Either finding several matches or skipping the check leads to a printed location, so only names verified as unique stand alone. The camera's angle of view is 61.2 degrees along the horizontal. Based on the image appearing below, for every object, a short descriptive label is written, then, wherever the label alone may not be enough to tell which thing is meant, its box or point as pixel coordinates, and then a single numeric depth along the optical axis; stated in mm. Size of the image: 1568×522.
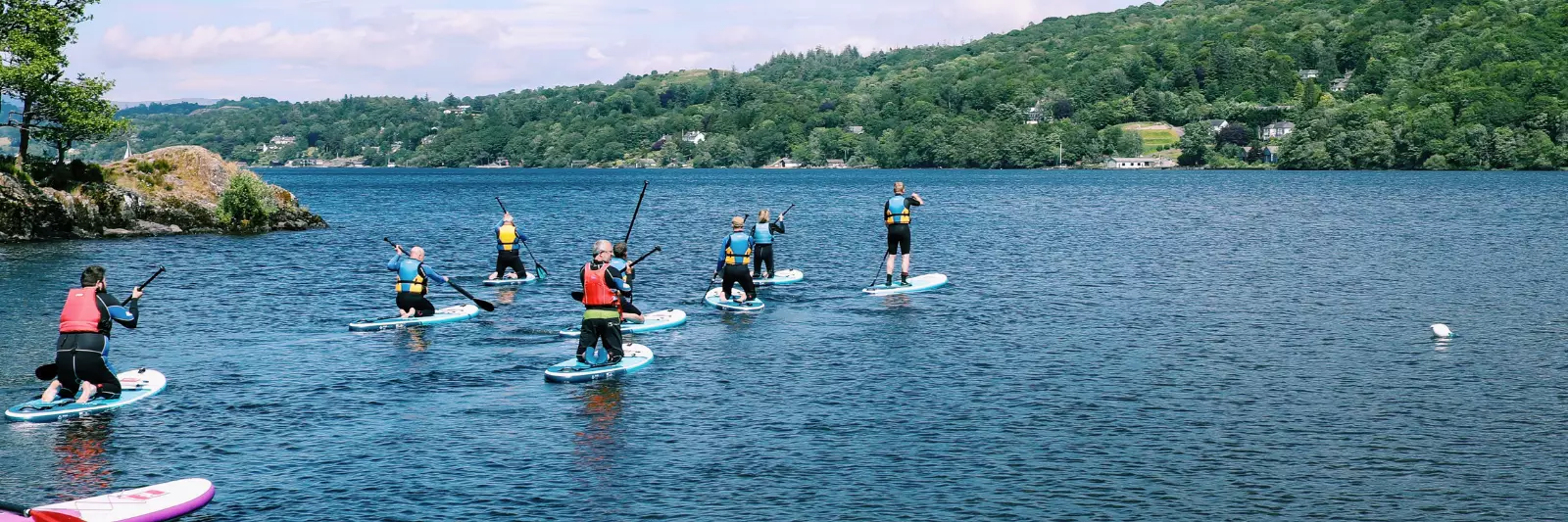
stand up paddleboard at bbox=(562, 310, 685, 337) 31641
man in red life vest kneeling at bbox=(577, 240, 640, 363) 24531
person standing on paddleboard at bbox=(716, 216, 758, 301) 34281
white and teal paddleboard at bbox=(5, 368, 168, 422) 21428
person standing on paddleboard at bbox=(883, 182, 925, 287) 38844
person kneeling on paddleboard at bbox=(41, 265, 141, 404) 21422
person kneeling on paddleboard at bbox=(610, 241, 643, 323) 25969
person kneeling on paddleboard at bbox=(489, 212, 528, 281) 42469
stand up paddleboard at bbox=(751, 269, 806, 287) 42562
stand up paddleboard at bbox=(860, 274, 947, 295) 40188
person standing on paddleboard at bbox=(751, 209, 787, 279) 38406
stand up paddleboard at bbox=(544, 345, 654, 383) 25094
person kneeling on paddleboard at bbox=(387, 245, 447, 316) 32500
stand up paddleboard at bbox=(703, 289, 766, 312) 35594
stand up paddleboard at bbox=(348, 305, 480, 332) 32312
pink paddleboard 16000
